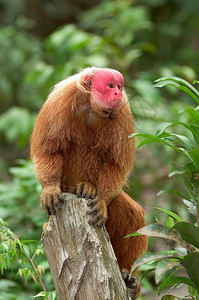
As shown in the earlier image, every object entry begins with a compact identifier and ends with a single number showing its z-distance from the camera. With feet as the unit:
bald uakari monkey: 19.72
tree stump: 17.20
